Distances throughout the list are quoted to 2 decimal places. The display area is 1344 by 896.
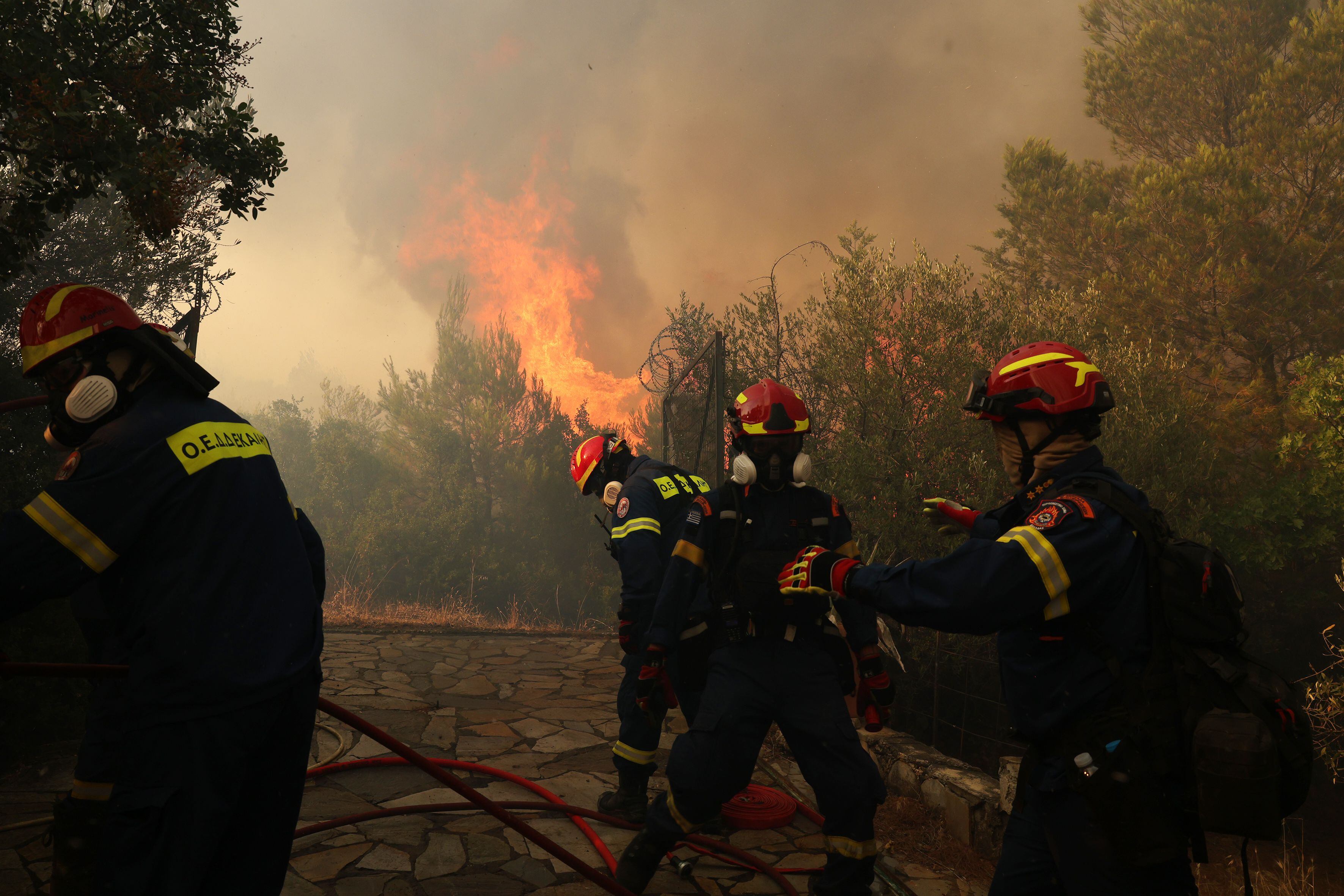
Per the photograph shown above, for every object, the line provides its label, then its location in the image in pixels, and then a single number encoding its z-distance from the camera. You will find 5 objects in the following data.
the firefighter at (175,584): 1.81
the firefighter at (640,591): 4.58
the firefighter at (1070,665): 2.04
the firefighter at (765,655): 3.24
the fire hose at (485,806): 2.06
